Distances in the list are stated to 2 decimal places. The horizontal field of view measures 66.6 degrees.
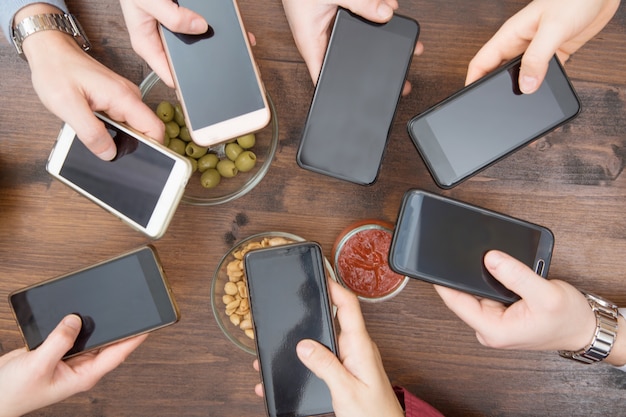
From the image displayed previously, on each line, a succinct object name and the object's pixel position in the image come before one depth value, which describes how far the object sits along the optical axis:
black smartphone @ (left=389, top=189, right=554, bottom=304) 0.88
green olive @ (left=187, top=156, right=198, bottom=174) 0.93
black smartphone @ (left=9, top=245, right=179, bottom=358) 0.90
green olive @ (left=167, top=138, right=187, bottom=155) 0.95
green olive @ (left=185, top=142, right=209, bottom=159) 0.93
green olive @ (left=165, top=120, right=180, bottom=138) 0.94
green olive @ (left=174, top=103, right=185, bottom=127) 0.95
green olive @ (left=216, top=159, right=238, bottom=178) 0.93
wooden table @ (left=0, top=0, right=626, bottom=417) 0.99
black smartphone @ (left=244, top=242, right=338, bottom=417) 0.88
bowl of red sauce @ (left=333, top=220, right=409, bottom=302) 0.97
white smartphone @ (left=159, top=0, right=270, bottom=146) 0.86
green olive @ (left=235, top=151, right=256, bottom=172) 0.93
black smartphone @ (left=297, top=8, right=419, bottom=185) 0.88
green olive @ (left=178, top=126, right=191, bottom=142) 0.96
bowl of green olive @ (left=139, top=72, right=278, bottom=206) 0.94
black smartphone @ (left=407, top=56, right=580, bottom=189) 0.90
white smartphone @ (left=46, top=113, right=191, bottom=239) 0.85
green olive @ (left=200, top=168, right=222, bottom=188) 0.93
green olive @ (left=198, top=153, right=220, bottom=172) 0.94
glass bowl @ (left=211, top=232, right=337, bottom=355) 0.95
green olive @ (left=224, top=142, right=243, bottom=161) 0.94
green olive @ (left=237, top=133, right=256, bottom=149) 0.92
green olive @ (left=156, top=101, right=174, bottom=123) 0.93
